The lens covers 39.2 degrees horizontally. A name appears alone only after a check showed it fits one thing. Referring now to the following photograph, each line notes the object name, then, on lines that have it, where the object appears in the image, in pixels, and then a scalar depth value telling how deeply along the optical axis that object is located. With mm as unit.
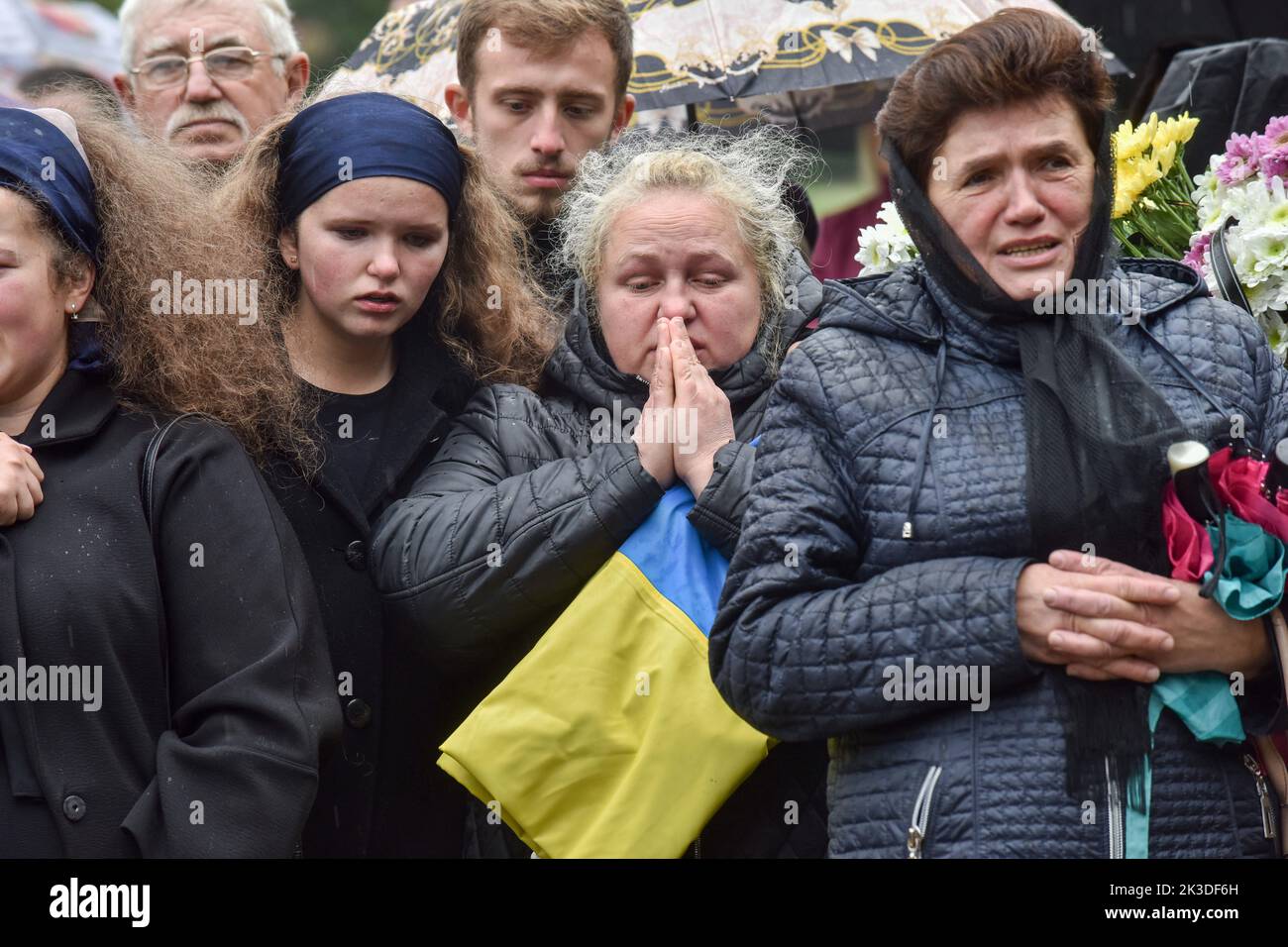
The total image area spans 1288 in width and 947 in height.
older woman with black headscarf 2682
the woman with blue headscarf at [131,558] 2906
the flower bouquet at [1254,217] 3381
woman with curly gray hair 3240
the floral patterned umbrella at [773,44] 4672
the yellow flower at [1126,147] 3705
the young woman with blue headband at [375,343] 3445
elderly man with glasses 4625
